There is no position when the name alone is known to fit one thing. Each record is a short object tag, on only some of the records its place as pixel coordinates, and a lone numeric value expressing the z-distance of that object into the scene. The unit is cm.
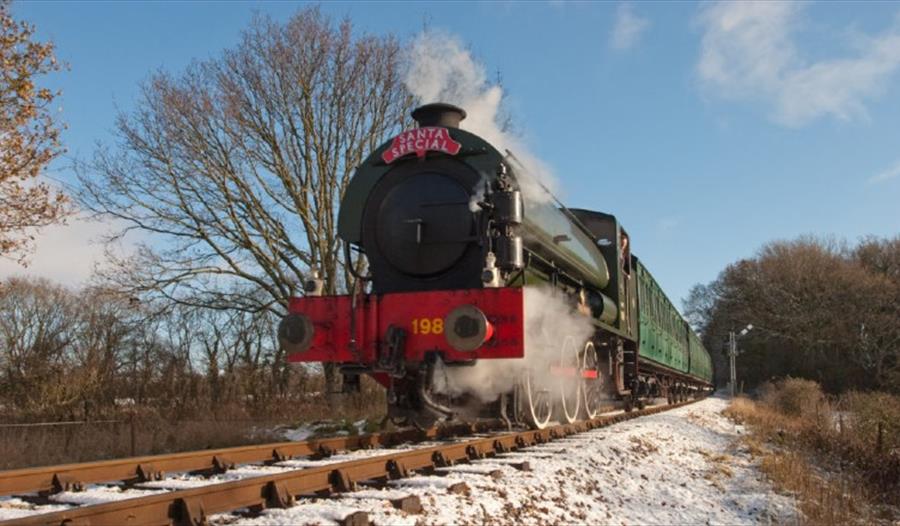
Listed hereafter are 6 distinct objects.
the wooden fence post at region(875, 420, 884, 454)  1066
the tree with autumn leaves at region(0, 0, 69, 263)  923
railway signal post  3570
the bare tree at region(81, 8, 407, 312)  1727
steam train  717
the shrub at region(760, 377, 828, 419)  2086
